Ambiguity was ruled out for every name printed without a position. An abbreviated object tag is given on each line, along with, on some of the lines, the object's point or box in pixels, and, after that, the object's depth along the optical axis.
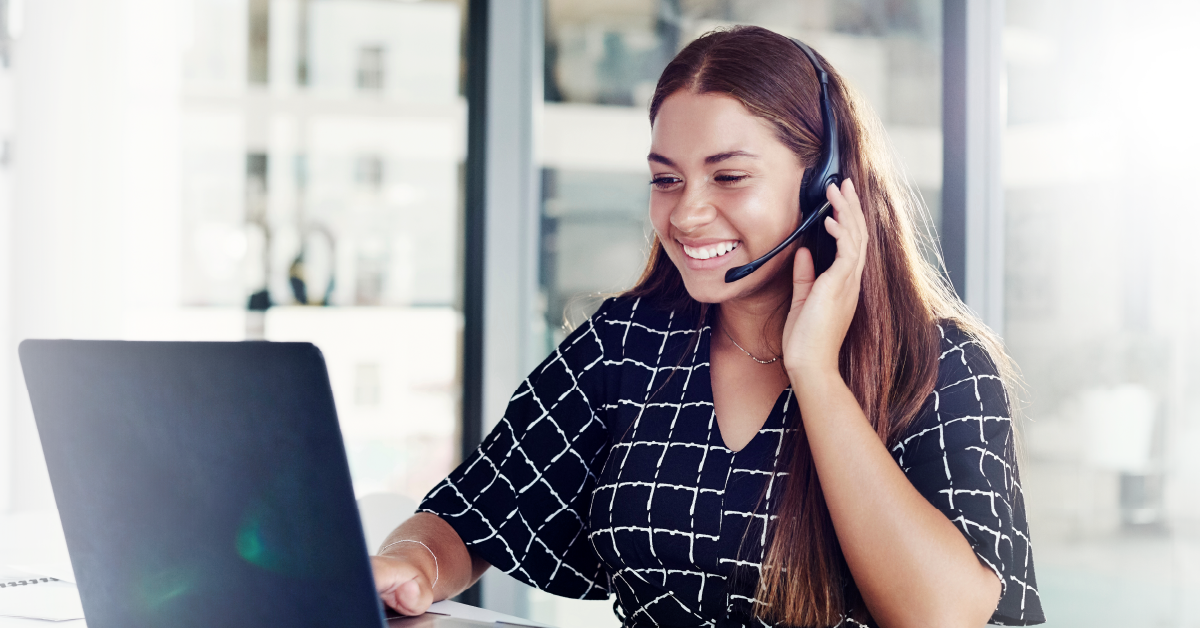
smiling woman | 0.99
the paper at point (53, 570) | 1.16
